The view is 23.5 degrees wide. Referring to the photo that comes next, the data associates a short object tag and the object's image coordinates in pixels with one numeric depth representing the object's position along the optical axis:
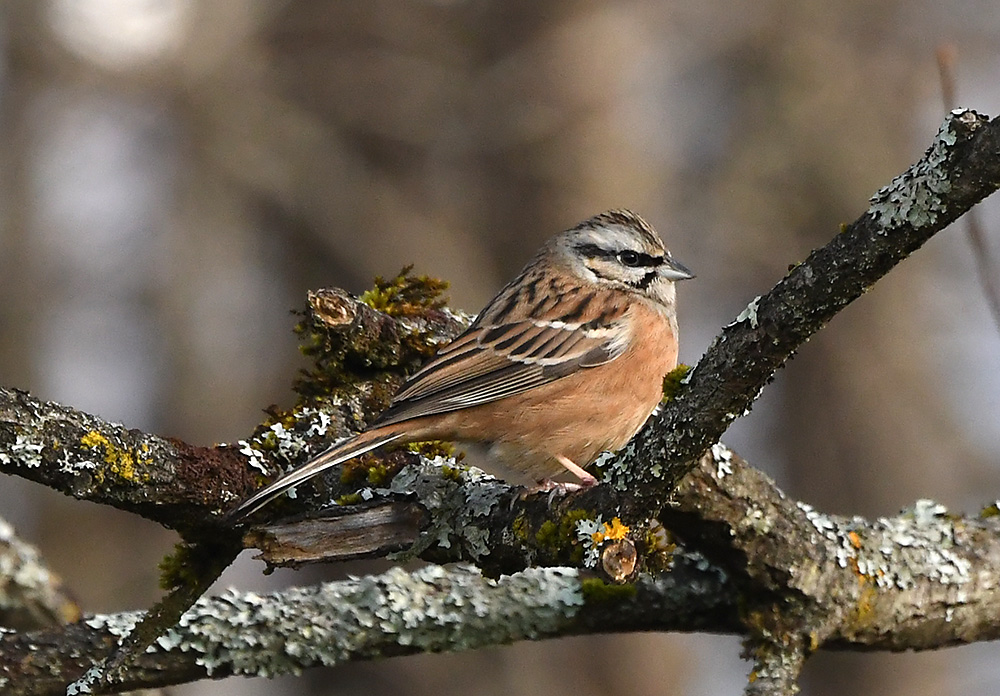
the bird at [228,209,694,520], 10.52
